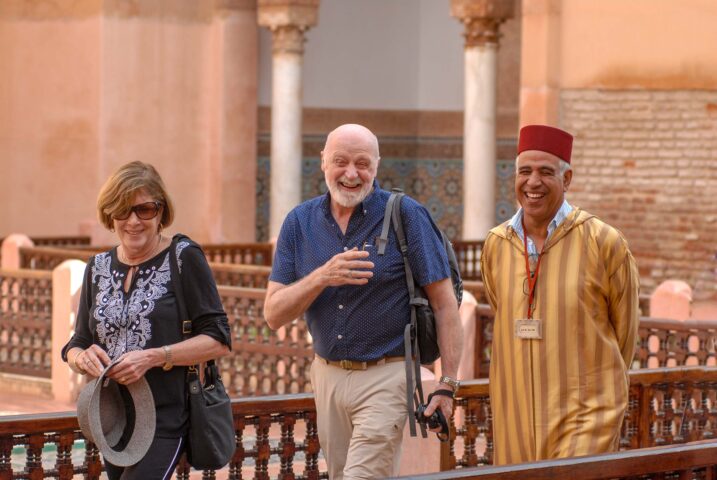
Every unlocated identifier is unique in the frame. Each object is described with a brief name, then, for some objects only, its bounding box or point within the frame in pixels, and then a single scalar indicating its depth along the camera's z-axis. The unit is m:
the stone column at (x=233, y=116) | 27.90
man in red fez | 6.65
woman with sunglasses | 6.60
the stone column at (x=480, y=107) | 25.39
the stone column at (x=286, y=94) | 26.70
